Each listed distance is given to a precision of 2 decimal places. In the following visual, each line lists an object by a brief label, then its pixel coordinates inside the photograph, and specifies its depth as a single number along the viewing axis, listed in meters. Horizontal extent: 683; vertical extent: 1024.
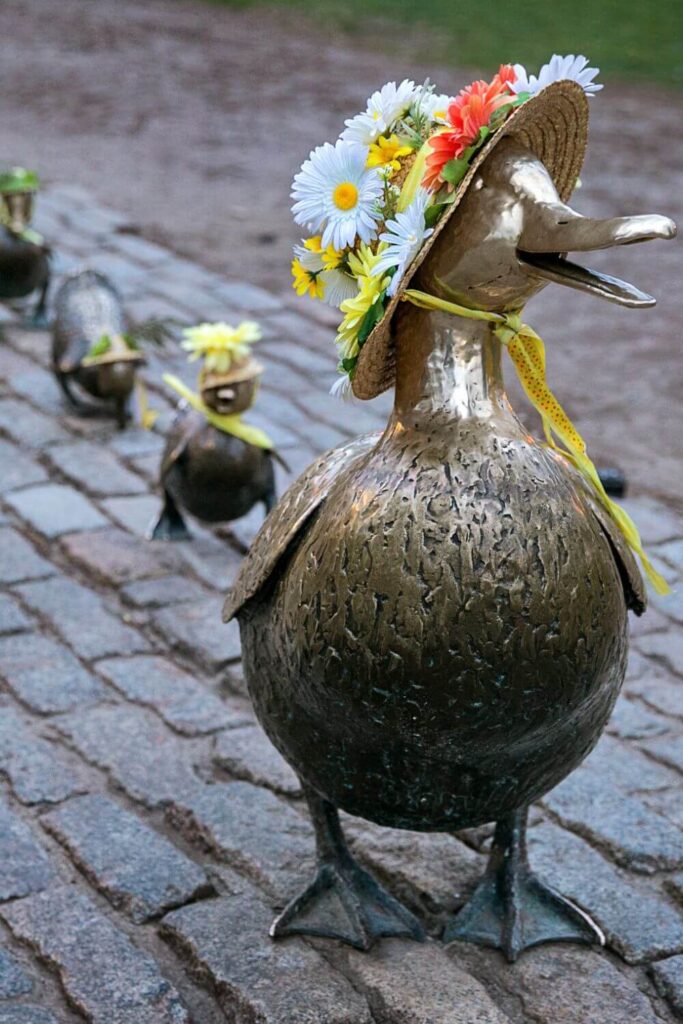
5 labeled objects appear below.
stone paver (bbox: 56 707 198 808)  3.34
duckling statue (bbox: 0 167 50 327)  6.13
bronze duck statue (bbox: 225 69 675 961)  2.32
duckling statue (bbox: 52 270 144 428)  5.27
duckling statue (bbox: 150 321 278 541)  4.29
